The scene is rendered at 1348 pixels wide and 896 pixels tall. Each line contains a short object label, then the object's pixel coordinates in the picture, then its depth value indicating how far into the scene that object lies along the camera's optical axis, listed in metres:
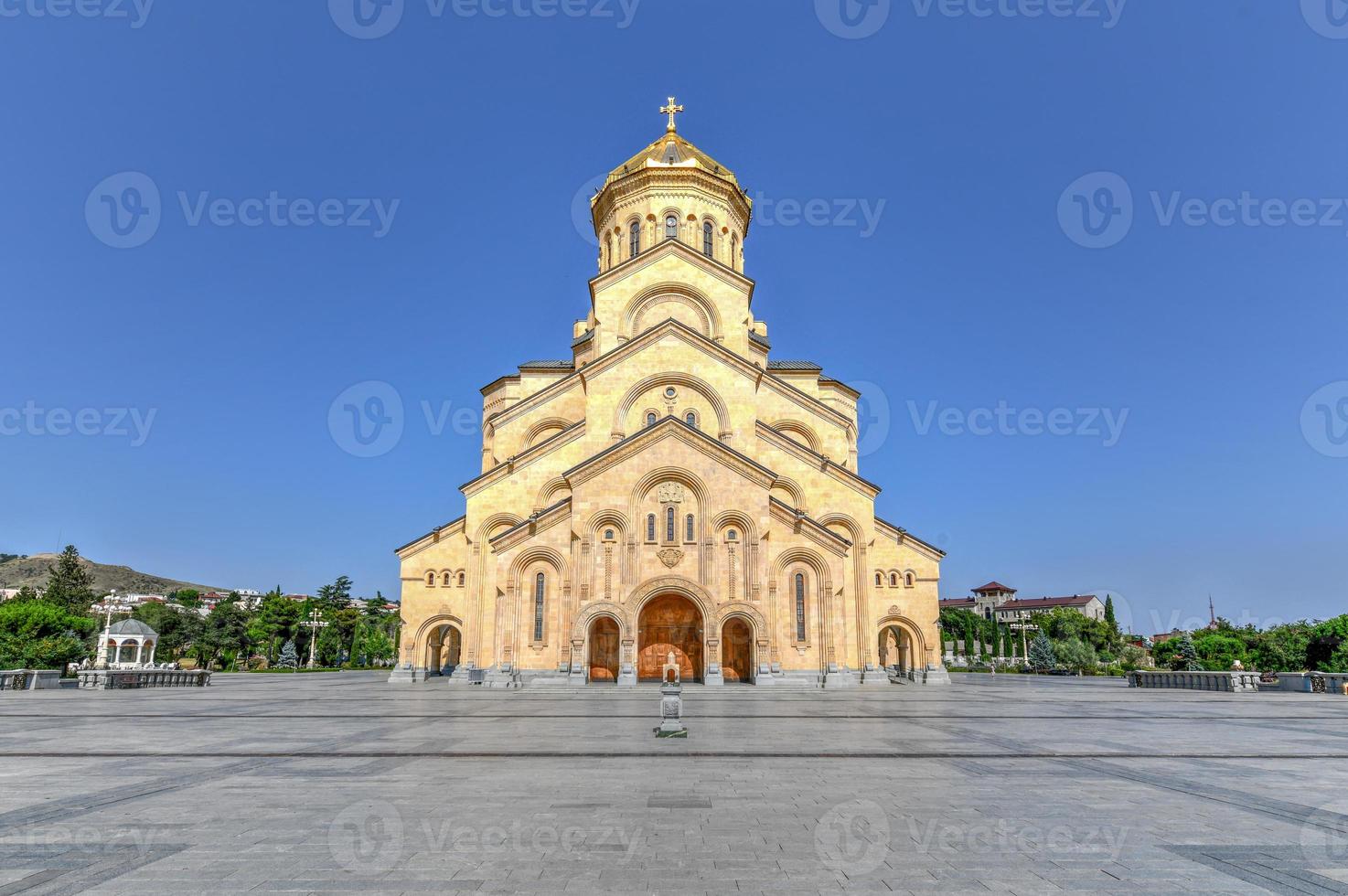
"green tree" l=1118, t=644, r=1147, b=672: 58.43
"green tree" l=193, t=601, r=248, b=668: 57.88
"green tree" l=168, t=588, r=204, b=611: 116.69
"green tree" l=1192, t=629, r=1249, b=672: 46.78
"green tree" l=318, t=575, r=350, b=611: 68.31
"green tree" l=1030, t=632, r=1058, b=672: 52.62
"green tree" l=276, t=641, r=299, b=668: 53.95
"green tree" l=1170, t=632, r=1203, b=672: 43.88
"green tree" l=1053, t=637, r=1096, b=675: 52.34
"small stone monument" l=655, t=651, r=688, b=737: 12.80
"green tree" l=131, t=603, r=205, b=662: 59.38
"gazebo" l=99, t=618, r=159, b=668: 35.45
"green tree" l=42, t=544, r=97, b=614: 55.25
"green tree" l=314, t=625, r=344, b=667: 61.69
